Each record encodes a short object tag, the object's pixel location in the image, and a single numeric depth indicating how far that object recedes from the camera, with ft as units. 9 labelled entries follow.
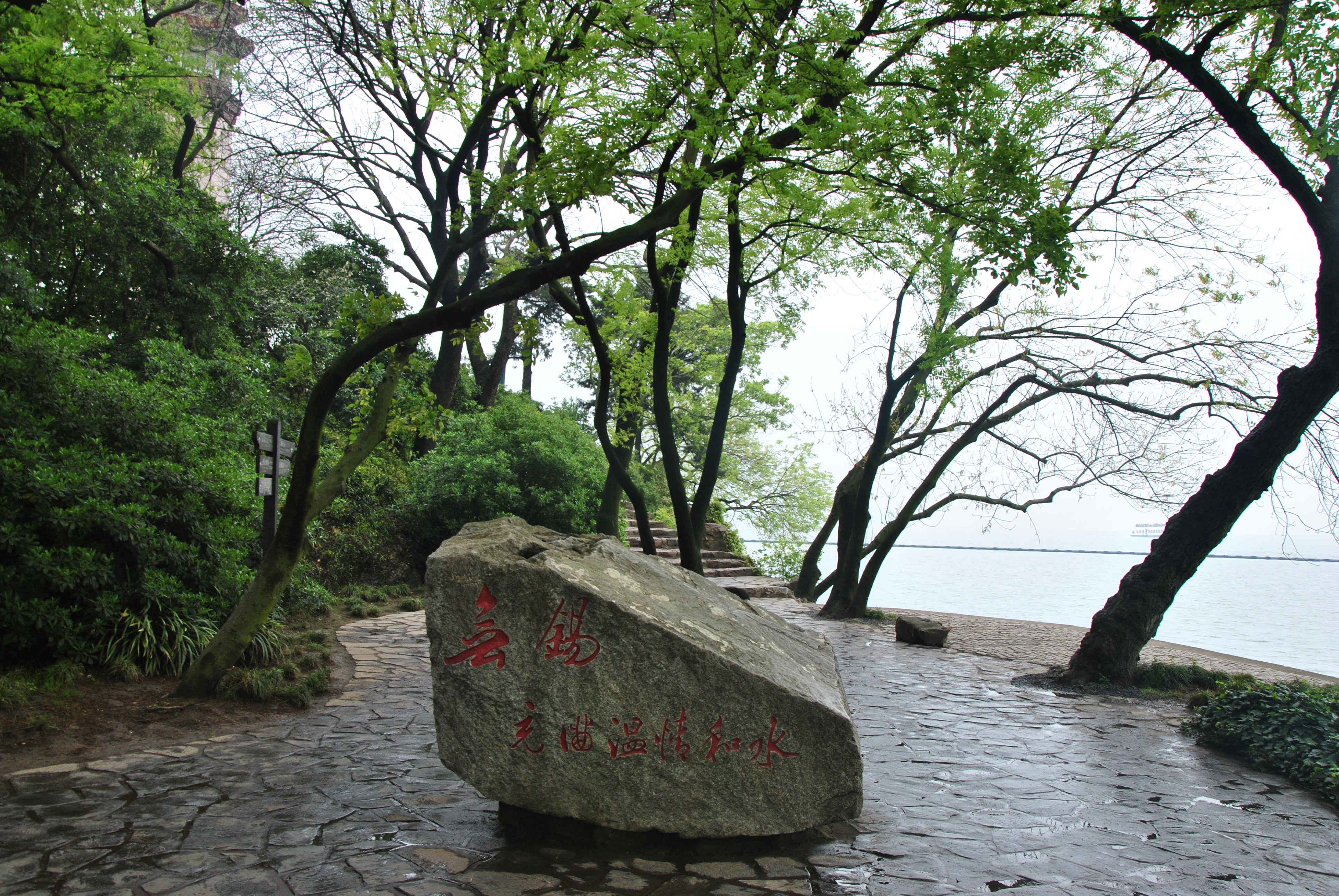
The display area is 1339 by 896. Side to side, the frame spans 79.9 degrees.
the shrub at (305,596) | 30.58
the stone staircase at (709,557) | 54.54
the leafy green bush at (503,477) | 44.55
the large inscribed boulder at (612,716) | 12.25
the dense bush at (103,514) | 20.33
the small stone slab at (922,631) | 35.24
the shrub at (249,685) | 20.21
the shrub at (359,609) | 34.65
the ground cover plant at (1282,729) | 17.07
